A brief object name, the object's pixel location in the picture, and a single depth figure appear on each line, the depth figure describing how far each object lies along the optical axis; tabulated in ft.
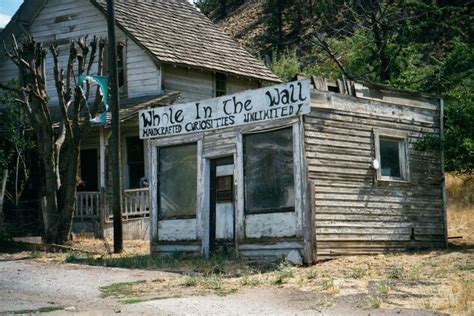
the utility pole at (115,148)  58.54
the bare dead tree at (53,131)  61.77
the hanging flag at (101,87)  61.67
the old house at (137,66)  71.00
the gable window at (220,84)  84.43
